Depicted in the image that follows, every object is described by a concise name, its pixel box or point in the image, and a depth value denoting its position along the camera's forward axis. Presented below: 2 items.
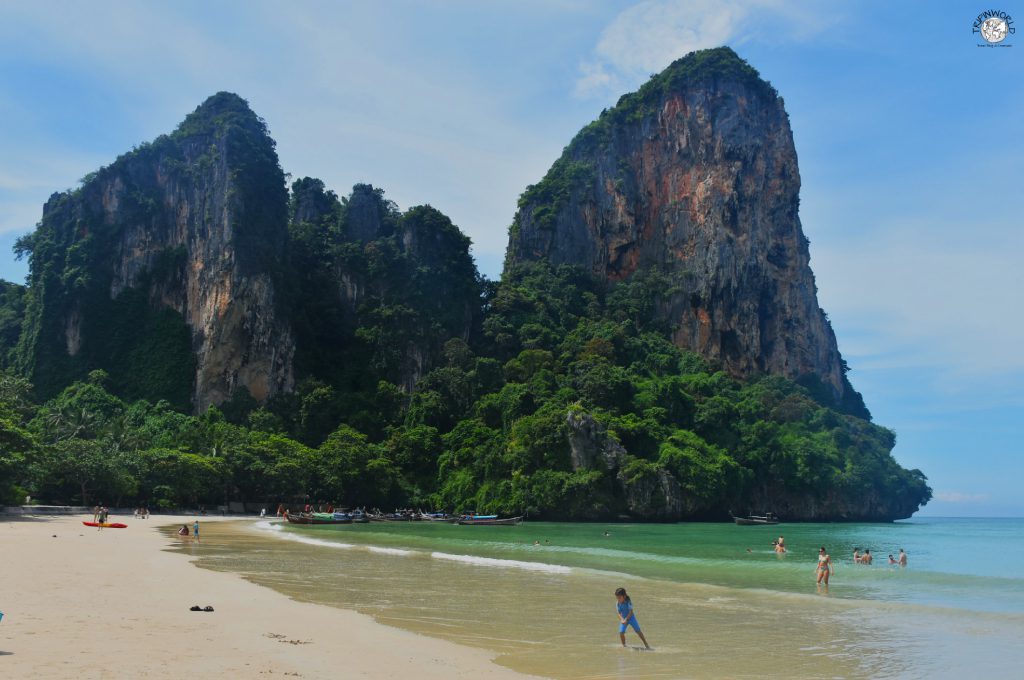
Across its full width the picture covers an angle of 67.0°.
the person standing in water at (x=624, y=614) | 11.78
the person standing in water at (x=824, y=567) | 20.68
